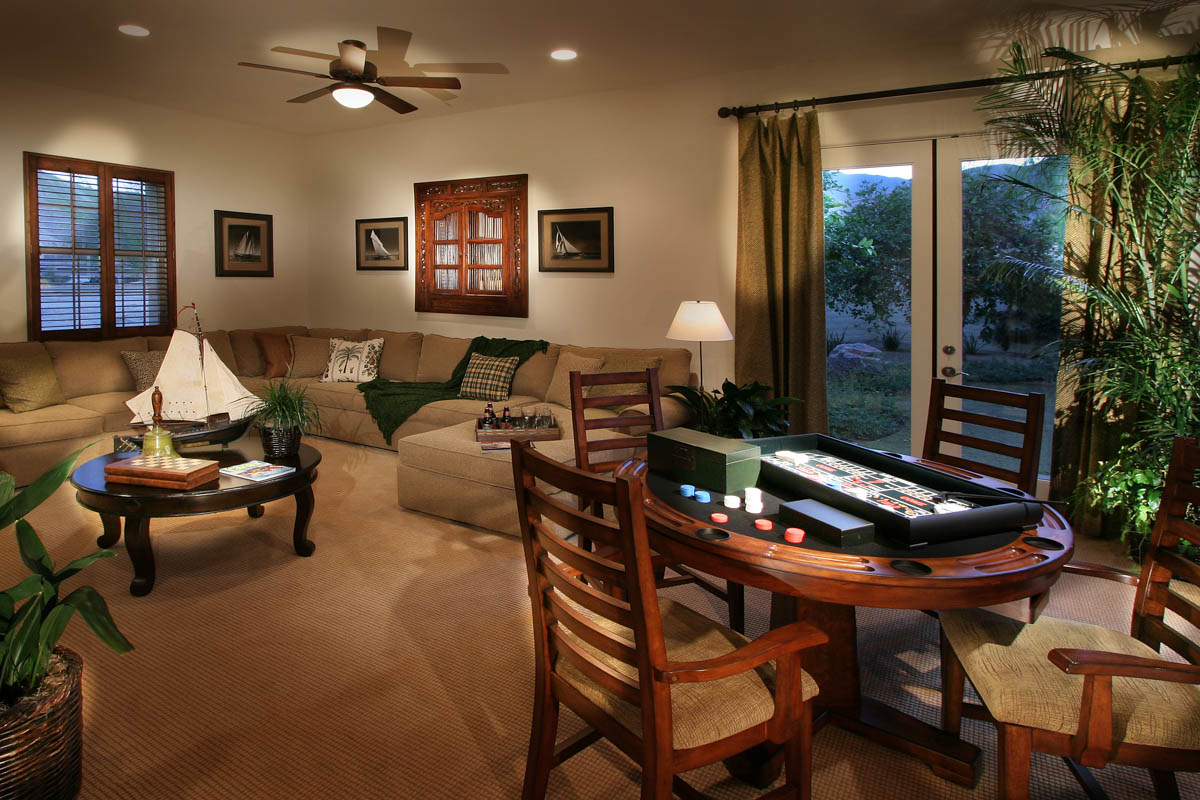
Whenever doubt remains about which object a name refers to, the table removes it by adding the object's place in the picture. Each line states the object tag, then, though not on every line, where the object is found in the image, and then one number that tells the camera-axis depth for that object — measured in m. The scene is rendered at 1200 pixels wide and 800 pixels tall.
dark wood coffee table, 2.98
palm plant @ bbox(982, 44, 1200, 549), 3.22
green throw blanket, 5.42
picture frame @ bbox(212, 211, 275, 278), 6.54
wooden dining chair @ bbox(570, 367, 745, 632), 2.62
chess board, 3.03
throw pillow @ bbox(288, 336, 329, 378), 6.43
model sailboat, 3.49
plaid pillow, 5.44
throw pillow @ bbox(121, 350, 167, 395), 5.41
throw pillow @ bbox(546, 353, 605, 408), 5.11
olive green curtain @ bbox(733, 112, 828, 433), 4.47
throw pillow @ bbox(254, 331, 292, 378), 6.36
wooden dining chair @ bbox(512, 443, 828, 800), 1.36
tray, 4.06
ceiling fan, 3.68
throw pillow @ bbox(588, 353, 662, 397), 4.88
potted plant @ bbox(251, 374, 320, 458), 3.57
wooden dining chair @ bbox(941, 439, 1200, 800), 1.44
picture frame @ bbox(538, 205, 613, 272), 5.49
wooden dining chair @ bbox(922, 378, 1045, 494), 2.40
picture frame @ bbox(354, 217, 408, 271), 6.64
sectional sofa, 3.92
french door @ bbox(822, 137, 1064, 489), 4.05
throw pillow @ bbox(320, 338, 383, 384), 6.14
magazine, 3.24
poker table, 1.52
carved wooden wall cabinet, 5.96
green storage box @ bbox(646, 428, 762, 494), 2.03
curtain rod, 3.53
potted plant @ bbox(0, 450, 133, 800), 1.67
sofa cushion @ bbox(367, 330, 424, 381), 6.16
